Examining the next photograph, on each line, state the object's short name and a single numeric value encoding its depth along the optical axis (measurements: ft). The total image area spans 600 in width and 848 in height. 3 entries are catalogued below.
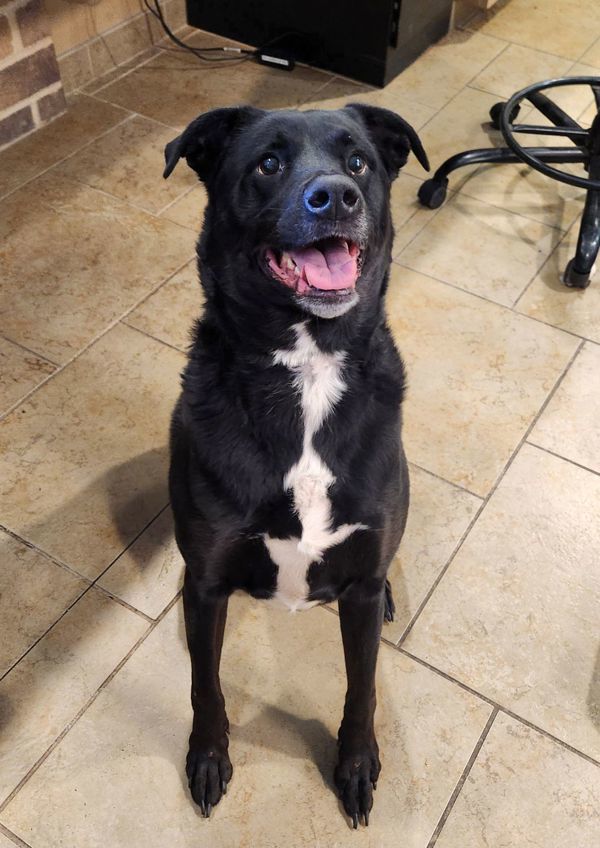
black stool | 7.38
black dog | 3.60
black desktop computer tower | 9.48
